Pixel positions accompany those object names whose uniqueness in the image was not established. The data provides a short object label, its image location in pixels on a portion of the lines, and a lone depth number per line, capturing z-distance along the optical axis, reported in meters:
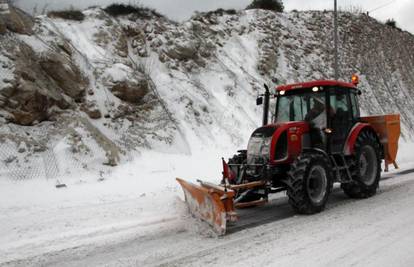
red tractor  6.58
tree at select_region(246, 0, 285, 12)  24.67
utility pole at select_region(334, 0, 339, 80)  16.05
